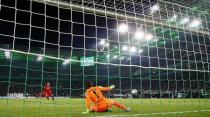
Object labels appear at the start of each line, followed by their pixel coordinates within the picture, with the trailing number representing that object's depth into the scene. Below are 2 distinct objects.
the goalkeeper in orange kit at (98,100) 8.77
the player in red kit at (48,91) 18.50
